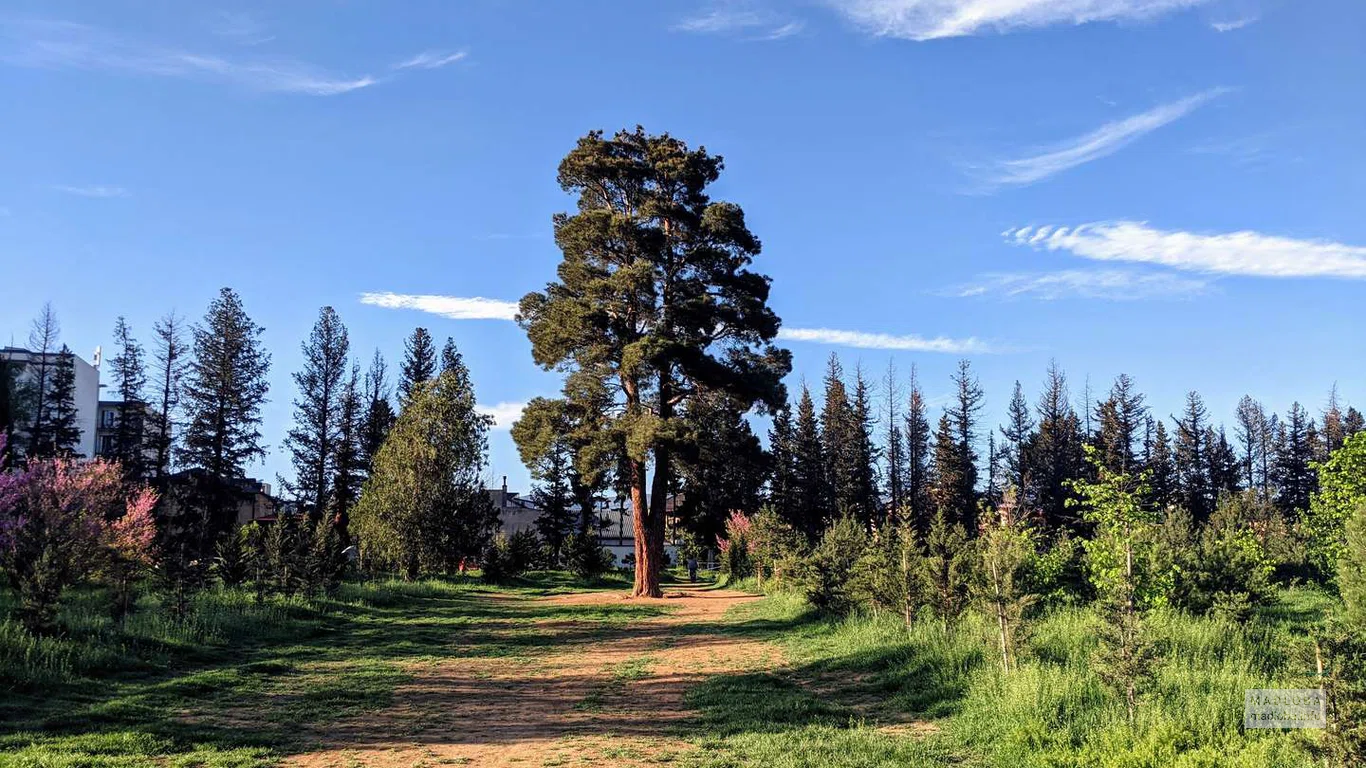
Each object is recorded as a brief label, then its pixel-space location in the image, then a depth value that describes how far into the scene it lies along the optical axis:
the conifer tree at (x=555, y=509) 55.03
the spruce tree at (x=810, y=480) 62.34
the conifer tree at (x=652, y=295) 27.06
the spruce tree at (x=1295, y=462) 77.94
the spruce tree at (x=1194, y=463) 73.12
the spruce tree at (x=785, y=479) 63.80
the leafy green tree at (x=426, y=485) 28.11
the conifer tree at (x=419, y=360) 53.89
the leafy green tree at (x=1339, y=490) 12.86
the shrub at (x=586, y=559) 37.81
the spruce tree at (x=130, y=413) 43.31
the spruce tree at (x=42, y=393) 43.50
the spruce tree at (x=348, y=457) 48.88
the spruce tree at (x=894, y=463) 69.12
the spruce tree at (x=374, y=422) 49.41
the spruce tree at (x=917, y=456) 67.50
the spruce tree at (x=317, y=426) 48.97
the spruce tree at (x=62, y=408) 44.00
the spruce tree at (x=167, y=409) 43.38
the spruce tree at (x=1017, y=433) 71.94
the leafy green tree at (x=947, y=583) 13.00
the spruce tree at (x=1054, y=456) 64.62
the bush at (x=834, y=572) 17.49
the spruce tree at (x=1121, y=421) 70.44
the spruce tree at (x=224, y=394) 43.09
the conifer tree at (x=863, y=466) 63.62
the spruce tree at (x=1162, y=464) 69.46
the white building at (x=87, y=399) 57.58
